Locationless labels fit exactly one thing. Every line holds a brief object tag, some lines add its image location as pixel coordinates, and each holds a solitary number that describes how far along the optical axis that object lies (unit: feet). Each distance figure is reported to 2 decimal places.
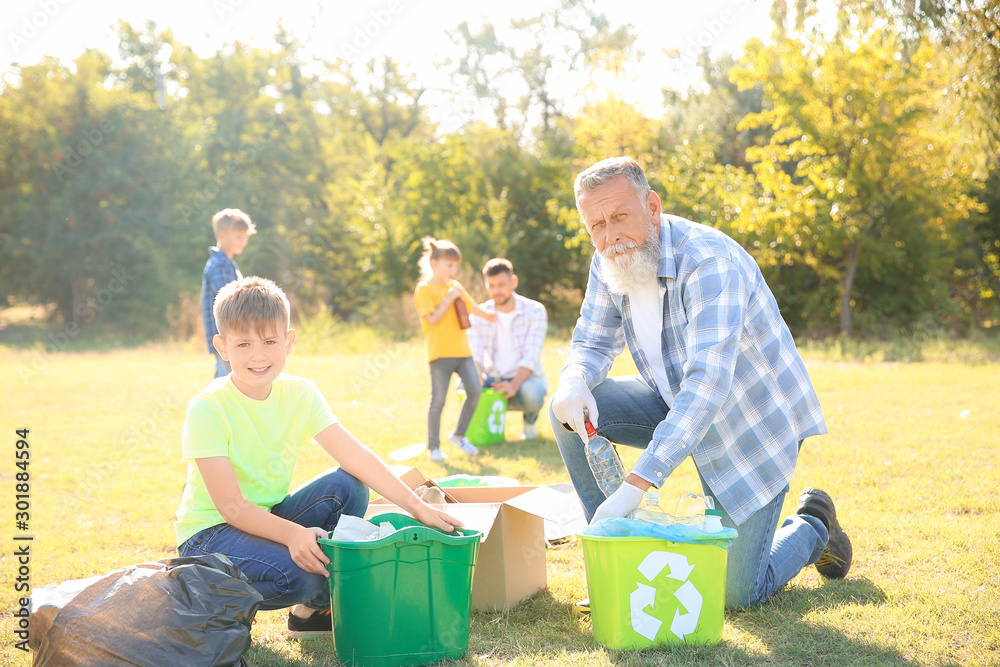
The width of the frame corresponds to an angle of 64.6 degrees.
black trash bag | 6.49
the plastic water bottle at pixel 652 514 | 8.21
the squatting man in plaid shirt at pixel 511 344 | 20.72
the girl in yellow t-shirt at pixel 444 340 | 19.30
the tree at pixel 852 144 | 39.01
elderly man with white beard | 8.63
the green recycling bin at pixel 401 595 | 7.61
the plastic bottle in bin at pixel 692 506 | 8.75
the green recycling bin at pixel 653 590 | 7.72
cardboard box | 9.41
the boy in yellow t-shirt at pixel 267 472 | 7.93
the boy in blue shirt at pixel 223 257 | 17.60
